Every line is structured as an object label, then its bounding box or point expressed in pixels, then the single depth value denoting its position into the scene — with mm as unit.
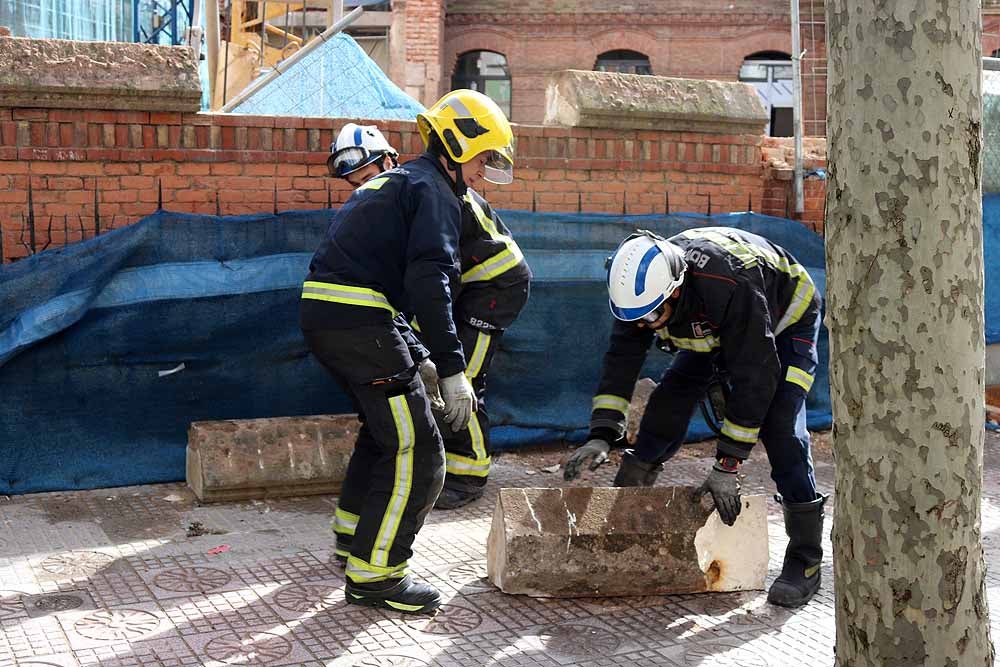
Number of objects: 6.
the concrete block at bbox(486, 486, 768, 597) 4590
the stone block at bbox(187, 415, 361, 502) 5824
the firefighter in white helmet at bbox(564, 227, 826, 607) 4434
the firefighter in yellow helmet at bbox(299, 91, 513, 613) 4395
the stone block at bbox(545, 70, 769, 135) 7340
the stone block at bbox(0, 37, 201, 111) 5938
